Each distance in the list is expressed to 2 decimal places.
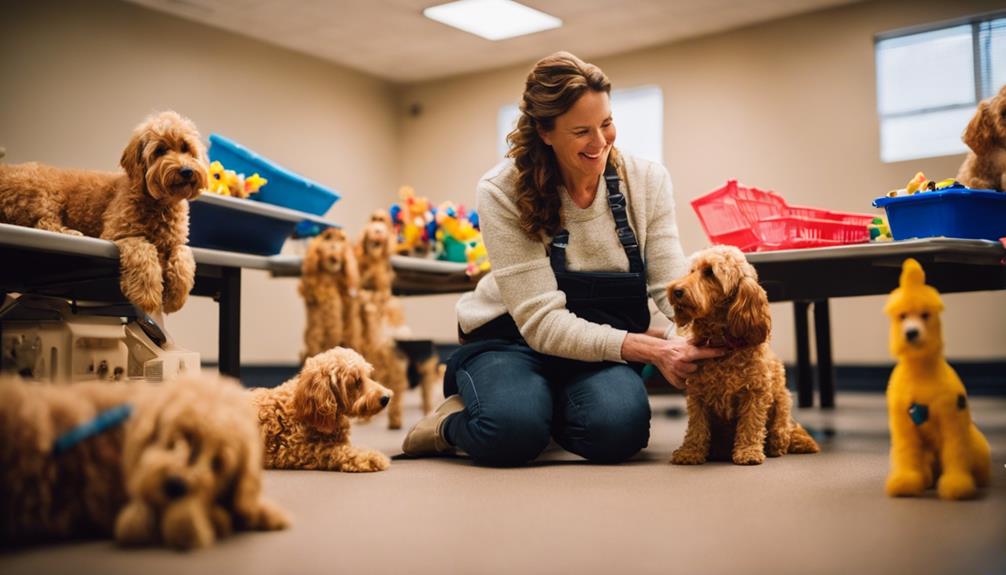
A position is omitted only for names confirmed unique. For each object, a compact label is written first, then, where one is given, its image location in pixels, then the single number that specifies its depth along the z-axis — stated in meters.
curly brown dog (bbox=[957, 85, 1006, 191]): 3.02
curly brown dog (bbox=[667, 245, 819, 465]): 2.33
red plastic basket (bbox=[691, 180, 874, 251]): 3.25
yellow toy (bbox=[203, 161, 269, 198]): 3.43
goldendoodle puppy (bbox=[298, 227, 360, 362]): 4.41
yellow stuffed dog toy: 1.73
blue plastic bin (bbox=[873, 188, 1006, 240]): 2.69
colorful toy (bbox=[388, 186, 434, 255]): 4.94
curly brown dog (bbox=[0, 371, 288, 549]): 1.31
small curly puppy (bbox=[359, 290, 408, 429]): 4.36
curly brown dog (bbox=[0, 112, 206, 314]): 2.55
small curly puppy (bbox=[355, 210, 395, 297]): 4.56
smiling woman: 2.51
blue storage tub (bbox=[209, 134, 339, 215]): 3.66
